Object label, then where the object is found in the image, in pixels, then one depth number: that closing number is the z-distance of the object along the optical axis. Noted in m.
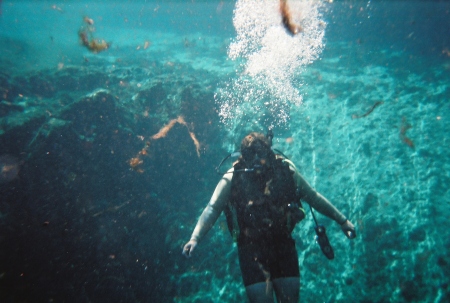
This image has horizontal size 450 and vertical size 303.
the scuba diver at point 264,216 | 2.60
